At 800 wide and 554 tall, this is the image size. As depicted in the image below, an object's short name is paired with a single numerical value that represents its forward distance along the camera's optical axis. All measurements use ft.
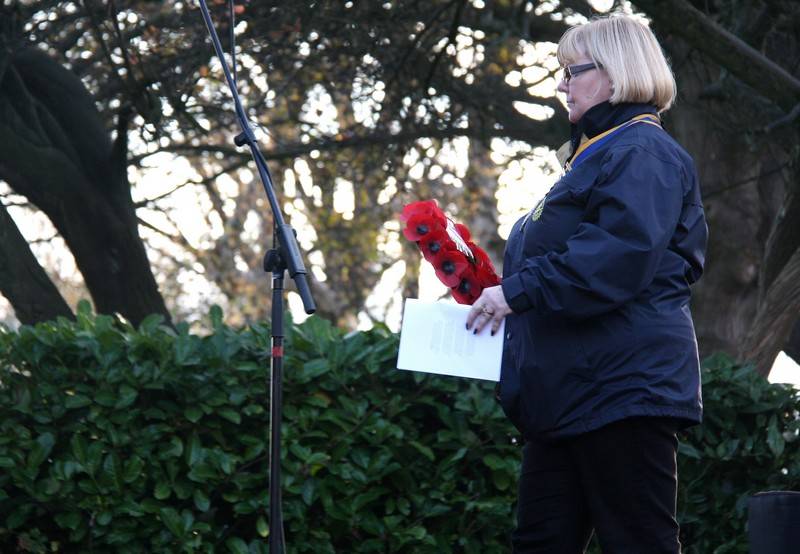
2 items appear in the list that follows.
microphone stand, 20.24
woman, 16.85
